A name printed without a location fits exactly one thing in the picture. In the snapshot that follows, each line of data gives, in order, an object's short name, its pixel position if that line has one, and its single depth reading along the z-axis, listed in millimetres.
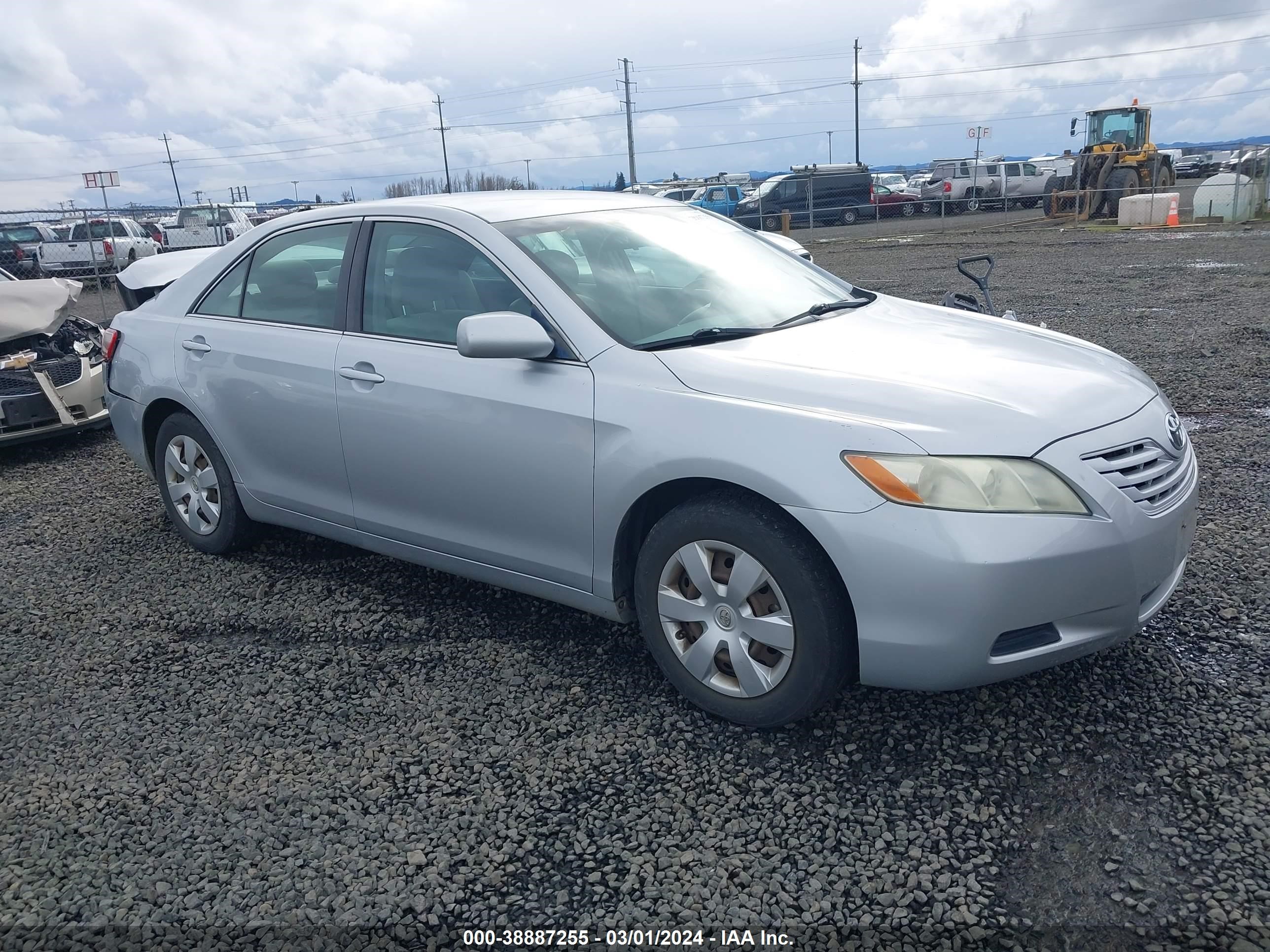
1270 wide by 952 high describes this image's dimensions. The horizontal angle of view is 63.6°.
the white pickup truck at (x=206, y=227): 25422
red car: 34969
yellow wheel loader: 26734
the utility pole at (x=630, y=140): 53031
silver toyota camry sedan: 2711
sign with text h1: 17484
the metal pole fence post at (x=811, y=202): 29500
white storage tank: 23328
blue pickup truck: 32656
